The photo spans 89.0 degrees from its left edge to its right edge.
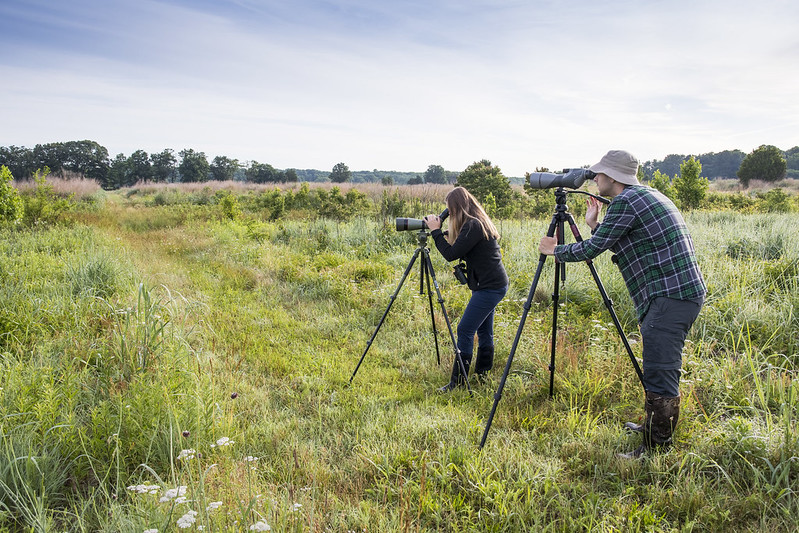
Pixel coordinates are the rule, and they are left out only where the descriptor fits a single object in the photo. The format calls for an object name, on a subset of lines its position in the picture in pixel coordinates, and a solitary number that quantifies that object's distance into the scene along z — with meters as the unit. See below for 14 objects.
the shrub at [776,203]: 15.20
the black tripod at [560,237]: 2.94
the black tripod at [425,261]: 3.76
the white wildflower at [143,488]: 1.87
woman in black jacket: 3.66
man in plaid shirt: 2.59
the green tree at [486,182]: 19.17
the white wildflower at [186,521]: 1.53
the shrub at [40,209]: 11.57
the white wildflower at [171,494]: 1.71
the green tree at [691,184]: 15.53
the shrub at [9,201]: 9.27
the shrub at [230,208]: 15.23
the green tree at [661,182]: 16.05
